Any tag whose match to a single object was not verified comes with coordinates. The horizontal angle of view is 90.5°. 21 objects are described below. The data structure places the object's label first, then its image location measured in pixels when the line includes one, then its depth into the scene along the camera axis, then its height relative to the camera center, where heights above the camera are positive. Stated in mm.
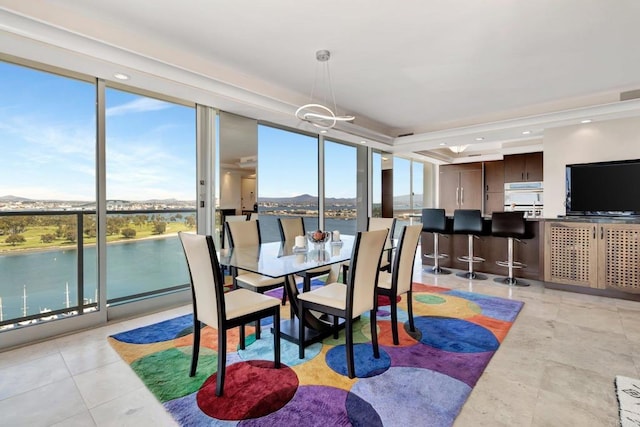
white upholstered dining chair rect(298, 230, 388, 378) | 2211 -619
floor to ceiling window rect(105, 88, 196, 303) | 3459 +267
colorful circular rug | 1824 -1134
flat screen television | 4363 +335
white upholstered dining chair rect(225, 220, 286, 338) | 2984 -350
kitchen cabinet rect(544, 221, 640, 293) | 3902 -562
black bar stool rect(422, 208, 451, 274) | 5336 -228
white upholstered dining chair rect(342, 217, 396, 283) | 3629 -182
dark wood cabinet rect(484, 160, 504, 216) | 8523 +705
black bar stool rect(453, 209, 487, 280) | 5027 -241
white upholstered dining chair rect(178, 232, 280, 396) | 1968 -620
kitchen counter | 4832 -619
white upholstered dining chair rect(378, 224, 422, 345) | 2717 -556
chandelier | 3289 +1643
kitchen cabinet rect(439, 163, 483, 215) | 8961 +754
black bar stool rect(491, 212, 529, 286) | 4660 -264
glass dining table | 2297 -384
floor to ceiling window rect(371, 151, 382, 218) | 7032 +652
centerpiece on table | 3268 -262
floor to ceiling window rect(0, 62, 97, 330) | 2824 +174
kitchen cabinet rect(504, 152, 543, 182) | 7773 +1130
